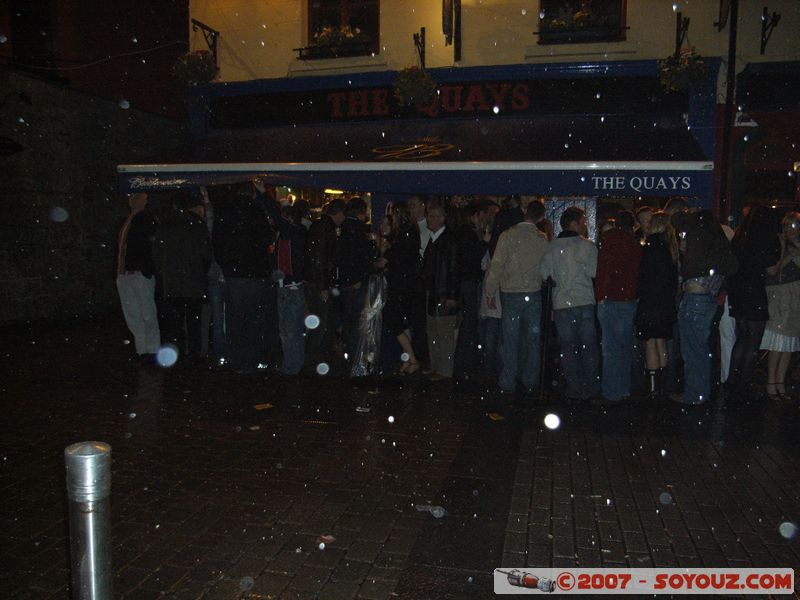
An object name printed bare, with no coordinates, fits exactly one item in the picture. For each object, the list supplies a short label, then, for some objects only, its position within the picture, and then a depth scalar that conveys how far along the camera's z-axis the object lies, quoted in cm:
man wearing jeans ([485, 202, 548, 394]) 695
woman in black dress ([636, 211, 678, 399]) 655
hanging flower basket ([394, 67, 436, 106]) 1014
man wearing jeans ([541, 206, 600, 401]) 670
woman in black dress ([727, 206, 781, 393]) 667
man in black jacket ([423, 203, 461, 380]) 740
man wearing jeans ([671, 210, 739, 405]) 646
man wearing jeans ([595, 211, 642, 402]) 668
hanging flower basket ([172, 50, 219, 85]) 1103
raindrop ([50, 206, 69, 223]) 1214
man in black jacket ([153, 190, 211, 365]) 789
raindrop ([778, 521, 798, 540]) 387
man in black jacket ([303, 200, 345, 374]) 750
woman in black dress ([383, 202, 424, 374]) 745
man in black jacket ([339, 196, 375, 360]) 738
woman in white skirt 677
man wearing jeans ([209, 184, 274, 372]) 770
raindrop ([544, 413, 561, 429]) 595
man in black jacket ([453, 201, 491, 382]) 746
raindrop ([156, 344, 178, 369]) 824
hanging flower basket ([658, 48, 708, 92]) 938
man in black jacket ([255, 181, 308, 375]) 762
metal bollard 215
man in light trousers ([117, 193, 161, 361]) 810
